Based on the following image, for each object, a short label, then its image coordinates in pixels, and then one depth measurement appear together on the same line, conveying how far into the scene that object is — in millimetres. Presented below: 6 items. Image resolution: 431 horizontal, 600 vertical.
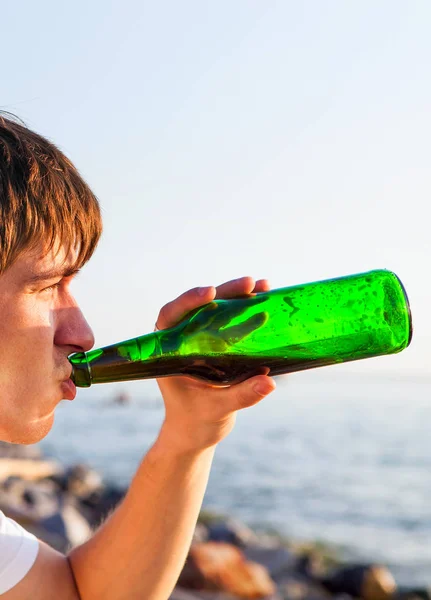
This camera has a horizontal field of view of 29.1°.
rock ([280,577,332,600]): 8172
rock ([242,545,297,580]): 9086
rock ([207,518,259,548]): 10048
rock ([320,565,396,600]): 8406
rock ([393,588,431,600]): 8266
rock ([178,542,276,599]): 7219
